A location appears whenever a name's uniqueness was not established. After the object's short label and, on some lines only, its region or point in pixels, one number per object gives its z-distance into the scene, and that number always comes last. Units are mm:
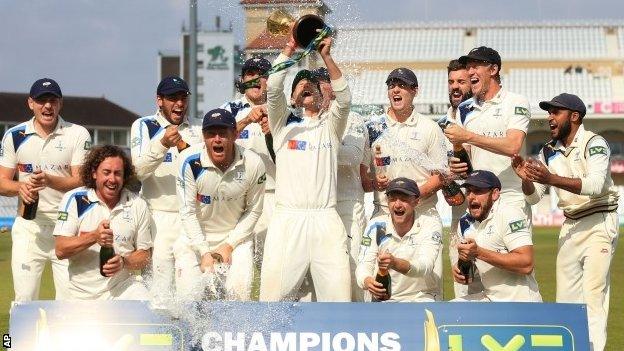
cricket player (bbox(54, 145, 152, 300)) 8016
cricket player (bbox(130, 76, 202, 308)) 8758
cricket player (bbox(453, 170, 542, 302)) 7934
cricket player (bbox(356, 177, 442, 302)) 7906
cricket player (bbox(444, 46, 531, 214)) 8664
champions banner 6797
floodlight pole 22453
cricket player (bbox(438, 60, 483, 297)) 9062
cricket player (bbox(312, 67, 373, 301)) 8555
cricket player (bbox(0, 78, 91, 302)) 9172
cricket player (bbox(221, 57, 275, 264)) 9148
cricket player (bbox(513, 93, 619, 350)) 8773
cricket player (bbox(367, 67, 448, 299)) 8797
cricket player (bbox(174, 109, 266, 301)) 8203
